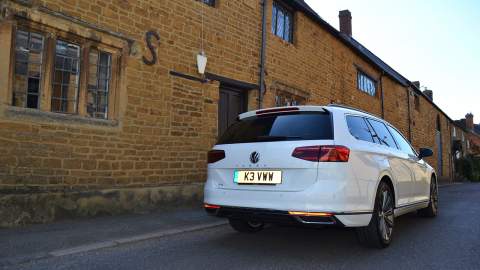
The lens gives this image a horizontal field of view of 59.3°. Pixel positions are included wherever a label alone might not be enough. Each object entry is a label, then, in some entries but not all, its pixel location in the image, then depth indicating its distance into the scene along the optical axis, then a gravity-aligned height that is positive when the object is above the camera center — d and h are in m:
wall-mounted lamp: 9.11 +2.20
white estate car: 4.07 -0.07
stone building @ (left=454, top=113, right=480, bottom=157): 44.56 +3.61
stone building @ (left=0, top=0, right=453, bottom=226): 6.17 +1.27
